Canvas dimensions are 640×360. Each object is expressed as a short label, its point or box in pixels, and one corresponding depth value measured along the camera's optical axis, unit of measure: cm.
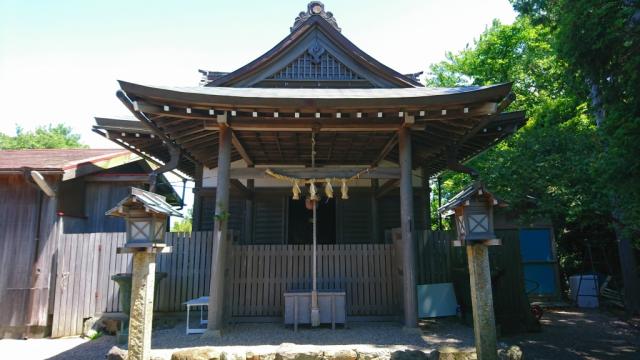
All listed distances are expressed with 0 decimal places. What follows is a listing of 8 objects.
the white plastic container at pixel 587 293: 1035
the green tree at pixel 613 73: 505
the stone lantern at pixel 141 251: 443
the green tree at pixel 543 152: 650
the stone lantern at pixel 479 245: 446
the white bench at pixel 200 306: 613
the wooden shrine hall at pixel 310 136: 601
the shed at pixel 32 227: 739
